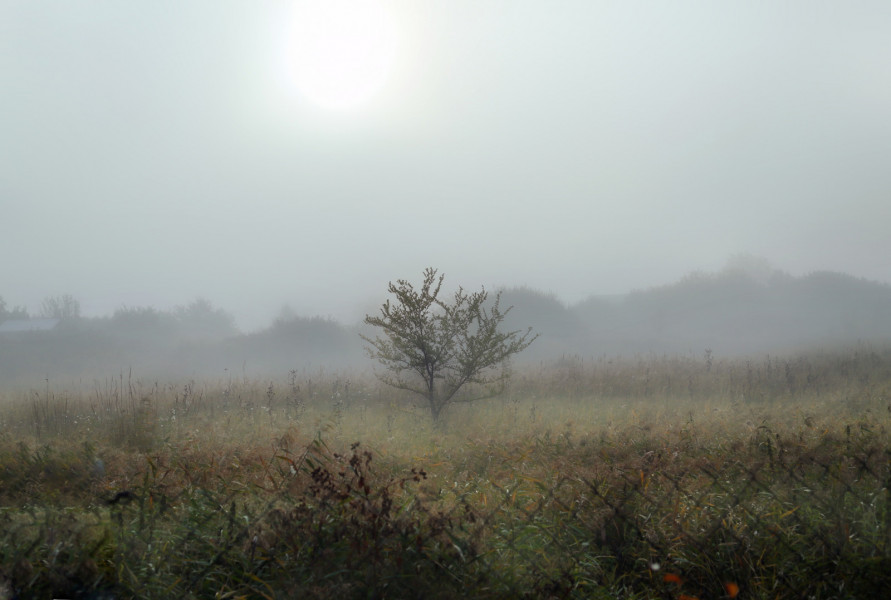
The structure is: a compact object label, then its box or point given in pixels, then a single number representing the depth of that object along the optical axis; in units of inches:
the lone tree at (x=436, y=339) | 504.7
